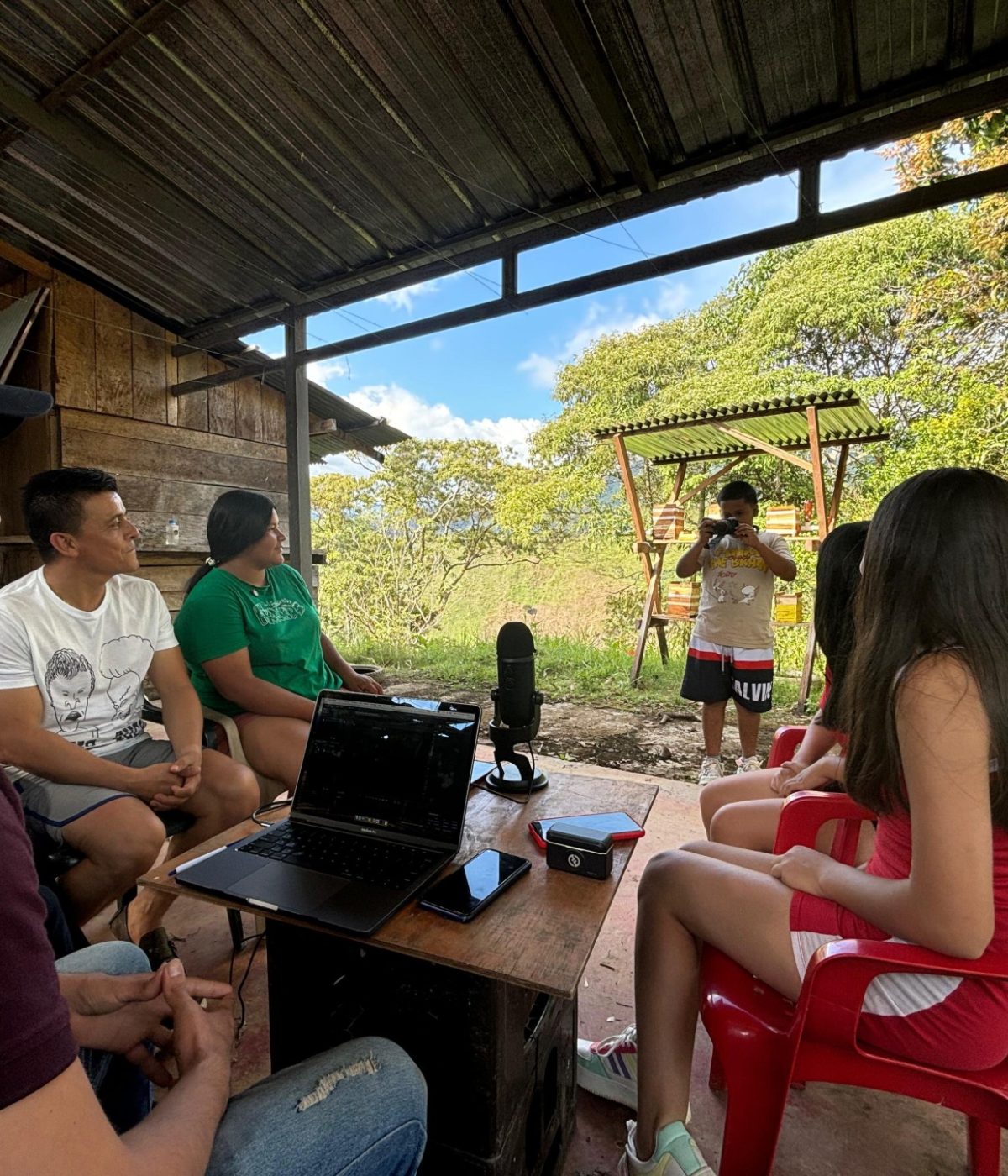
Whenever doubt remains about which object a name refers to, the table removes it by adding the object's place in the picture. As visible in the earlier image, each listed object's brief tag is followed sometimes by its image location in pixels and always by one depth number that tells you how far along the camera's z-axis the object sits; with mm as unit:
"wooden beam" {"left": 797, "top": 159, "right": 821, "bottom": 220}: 2371
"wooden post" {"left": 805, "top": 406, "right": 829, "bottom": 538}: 4246
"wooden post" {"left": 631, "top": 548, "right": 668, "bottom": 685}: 5517
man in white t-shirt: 1646
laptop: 1087
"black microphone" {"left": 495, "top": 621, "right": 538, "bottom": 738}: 1481
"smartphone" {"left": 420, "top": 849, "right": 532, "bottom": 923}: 1017
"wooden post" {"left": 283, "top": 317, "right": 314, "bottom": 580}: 4137
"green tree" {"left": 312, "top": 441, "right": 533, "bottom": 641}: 9758
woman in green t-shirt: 2098
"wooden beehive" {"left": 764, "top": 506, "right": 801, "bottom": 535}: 4730
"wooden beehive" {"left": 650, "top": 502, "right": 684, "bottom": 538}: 5301
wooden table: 940
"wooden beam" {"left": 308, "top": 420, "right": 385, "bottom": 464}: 5504
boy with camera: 3230
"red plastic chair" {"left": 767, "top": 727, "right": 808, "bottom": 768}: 1982
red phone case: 1264
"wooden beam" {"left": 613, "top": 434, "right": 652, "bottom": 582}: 5379
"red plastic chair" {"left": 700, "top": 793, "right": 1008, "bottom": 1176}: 931
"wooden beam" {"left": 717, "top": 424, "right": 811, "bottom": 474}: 4676
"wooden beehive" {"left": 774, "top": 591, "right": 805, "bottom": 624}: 4879
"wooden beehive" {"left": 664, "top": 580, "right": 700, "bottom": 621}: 5051
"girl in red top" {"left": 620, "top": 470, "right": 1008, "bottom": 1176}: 865
